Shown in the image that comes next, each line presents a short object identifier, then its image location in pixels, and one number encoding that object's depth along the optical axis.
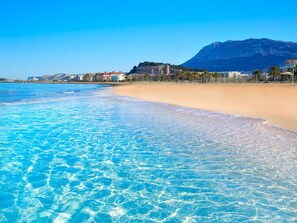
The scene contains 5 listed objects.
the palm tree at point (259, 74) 64.89
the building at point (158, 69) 188.25
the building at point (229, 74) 117.42
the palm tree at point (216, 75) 84.76
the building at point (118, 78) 179.00
